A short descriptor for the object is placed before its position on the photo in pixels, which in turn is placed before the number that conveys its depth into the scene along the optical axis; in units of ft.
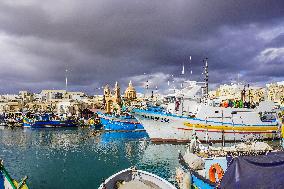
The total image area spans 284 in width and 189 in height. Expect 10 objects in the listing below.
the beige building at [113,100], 321.82
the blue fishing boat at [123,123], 211.13
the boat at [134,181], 35.63
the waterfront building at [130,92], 355.85
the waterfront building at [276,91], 285.34
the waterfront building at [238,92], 299.62
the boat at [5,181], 38.54
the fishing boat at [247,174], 27.22
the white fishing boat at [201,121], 125.70
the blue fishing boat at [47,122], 258.13
